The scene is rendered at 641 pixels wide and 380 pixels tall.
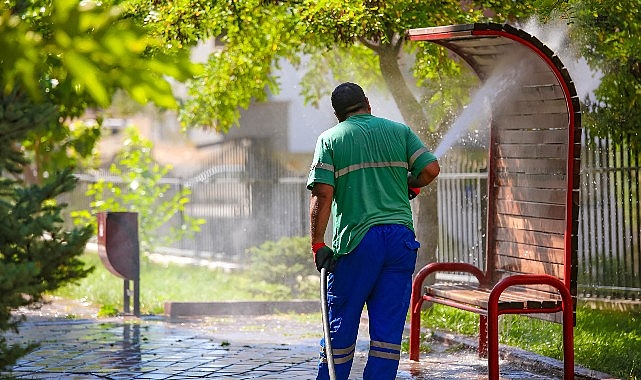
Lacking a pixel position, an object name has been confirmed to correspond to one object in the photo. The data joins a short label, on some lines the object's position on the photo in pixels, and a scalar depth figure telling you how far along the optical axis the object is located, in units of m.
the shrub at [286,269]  30.02
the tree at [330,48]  22.61
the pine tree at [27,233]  12.10
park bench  16.22
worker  13.64
